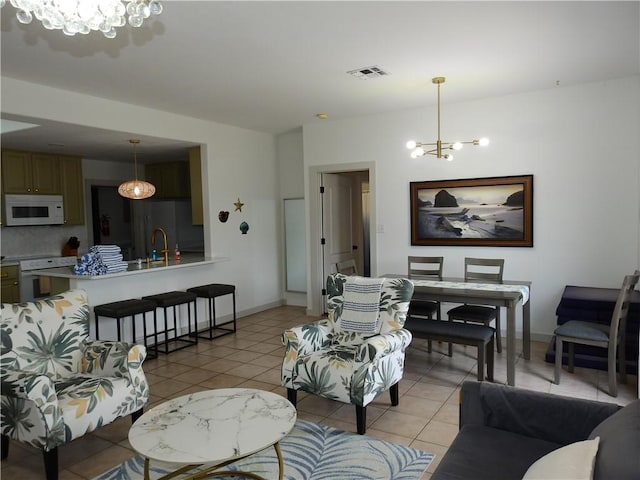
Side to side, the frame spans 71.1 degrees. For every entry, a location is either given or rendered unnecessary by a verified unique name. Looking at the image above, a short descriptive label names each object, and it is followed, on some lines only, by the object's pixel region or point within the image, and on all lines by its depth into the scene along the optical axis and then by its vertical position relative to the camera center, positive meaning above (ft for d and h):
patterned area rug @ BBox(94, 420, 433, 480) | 8.05 -4.61
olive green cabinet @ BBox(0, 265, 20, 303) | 18.53 -2.58
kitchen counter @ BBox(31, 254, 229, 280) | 14.24 -1.70
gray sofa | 5.61 -3.14
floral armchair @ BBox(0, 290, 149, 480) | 7.72 -3.05
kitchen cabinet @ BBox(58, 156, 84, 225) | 21.59 +1.55
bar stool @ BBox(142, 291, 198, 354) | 15.61 -3.48
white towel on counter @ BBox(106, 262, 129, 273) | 14.70 -1.55
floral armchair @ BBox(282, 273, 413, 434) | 9.43 -3.10
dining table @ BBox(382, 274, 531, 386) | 11.71 -2.28
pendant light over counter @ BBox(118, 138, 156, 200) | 17.46 +1.20
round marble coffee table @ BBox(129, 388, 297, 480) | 6.25 -3.25
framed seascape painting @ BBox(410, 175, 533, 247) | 15.74 +0.05
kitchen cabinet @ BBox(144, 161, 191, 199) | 23.89 +2.19
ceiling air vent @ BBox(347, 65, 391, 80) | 12.49 +4.08
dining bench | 11.51 -3.18
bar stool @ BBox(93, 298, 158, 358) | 13.96 -2.84
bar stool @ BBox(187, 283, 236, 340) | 17.19 -2.97
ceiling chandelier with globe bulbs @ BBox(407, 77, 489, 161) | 13.53 +2.15
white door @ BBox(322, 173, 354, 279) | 20.47 -0.20
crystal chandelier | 5.50 +2.64
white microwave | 19.47 +0.56
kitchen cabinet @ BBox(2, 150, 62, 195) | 19.51 +2.23
